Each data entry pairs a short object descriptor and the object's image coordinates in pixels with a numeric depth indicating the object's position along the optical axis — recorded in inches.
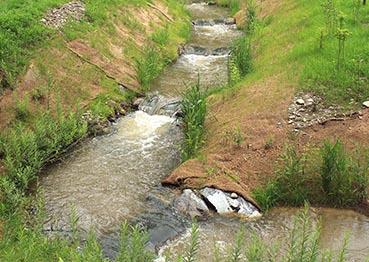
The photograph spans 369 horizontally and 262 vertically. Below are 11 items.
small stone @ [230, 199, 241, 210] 453.2
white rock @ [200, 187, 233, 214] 453.1
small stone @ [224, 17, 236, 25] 1051.3
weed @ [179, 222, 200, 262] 251.8
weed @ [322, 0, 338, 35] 675.6
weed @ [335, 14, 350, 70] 563.2
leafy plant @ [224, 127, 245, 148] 516.5
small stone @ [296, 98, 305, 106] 550.9
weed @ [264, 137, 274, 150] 506.0
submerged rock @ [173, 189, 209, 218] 449.1
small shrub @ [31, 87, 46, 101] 596.7
